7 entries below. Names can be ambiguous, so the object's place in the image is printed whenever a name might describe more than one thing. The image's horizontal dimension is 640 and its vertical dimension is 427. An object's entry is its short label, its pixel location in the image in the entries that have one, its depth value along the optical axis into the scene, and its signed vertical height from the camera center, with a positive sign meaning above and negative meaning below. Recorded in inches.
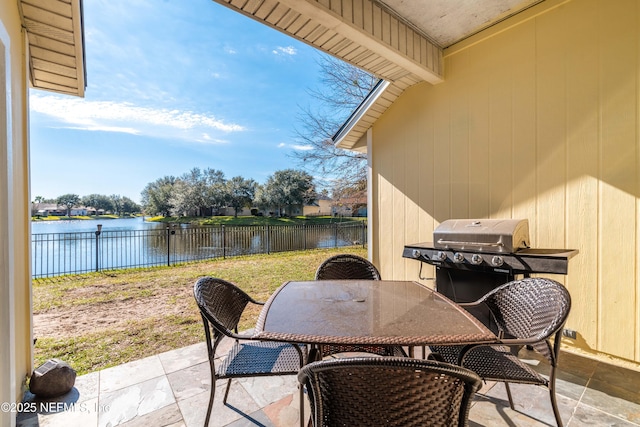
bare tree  344.5 +125.5
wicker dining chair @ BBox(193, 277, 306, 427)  58.3 -35.0
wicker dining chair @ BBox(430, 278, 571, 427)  54.9 -27.0
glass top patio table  47.2 -22.4
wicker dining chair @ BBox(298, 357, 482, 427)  32.0 -23.0
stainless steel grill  86.3 -15.7
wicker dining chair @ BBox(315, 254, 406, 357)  100.4 -21.8
